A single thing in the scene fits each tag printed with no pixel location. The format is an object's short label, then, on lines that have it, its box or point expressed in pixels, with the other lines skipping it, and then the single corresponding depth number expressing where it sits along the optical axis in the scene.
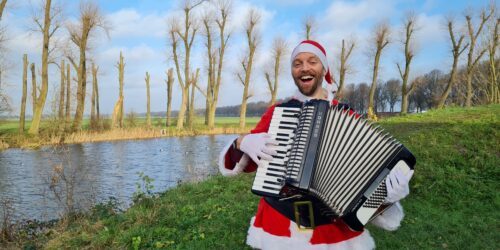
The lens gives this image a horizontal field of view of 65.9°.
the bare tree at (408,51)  26.16
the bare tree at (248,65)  29.38
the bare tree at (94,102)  26.04
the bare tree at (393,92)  64.89
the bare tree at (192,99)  31.73
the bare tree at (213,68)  29.62
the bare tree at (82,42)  23.91
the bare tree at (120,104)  27.24
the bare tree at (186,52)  29.18
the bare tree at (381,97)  69.00
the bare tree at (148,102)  31.54
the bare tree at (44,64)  21.45
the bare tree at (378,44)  27.31
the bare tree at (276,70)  30.41
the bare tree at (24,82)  24.39
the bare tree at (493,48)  23.86
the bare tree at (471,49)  24.62
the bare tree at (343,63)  28.97
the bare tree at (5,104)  20.78
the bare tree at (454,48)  24.83
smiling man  2.10
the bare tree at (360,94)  60.45
